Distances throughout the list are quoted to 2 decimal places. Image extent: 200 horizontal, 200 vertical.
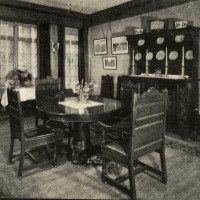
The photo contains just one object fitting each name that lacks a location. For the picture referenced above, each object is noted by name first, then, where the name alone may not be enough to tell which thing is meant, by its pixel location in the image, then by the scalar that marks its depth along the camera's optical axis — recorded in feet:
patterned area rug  7.96
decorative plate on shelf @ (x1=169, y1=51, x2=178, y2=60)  16.73
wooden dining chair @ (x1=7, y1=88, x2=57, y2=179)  9.11
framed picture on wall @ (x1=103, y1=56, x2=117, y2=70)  22.12
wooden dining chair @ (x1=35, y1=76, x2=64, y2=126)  13.56
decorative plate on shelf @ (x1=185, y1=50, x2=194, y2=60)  15.70
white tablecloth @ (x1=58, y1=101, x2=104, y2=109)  10.67
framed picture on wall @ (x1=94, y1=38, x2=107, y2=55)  23.15
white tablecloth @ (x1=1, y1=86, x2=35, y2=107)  17.92
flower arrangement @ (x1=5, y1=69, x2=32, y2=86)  18.22
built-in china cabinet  14.58
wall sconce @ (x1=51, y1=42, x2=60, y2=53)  22.41
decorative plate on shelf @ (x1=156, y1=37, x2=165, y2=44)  17.30
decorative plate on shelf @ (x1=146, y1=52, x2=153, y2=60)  18.31
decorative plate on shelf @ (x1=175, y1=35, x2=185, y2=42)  15.90
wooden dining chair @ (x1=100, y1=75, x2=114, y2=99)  21.99
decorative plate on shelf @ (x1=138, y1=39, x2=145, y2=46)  18.52
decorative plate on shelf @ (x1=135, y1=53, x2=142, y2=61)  19.15
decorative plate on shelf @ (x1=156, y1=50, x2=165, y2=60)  17.50
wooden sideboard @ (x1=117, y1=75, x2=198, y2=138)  14.42
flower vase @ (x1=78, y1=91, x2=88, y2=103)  11.55
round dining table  9.28
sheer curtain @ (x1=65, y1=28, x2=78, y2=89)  24.40
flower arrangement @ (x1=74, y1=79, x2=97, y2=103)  11.49
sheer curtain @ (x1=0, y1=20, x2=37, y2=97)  20.13
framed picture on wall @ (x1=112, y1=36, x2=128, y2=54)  20.86
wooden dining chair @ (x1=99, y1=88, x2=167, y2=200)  7.43
